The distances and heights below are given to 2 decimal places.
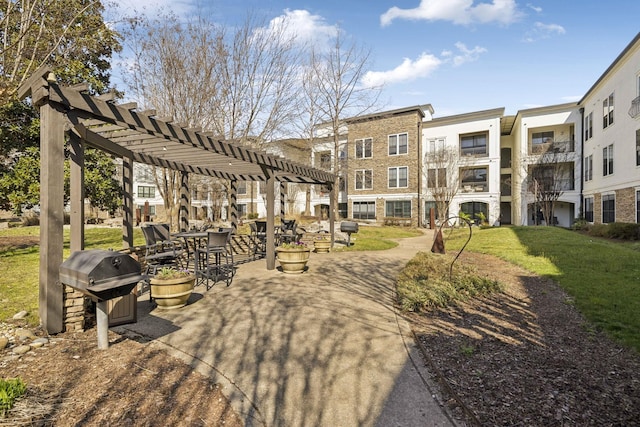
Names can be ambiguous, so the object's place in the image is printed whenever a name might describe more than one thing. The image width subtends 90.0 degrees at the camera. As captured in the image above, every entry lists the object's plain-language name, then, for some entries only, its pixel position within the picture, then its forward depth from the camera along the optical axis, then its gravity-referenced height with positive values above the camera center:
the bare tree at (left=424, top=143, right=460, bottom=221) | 25.27 +2.90
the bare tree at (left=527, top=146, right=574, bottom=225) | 22.86 +2.35
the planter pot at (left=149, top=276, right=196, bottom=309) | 5.01 -1.27
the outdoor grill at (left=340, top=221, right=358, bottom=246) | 13.36 -0.67
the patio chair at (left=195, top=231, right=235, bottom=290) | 6.74 -0.98
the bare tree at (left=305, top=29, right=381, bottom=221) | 23.69 +9.64
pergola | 3.92 +1.27
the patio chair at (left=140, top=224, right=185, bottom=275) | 6.52 -0.87
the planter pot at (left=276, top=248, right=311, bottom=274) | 7.77 -1.17
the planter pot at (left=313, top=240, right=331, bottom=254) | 12.16 -1.33
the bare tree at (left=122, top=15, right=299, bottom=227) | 13.63 +6.24
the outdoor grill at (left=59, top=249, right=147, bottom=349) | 3.28 -0.69
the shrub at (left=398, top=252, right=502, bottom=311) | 5.41 -1.47
